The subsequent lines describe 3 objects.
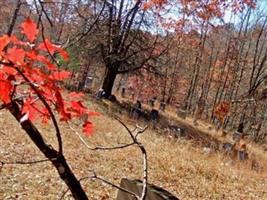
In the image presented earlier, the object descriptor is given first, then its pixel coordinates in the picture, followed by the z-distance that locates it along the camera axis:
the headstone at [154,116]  18.64
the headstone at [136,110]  18.72
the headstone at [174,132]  15.34
